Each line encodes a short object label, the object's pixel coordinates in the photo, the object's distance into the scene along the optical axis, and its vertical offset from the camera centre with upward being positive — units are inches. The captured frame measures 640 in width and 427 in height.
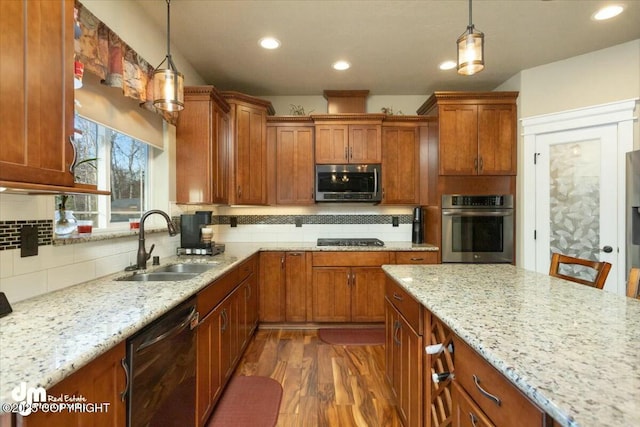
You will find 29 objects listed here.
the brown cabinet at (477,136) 128.7 +32.4
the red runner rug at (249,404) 73.2 -50.2
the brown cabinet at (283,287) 130.7 -31.9
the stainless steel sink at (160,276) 76.3 -16.4
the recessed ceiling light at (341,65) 118.8 +58.5
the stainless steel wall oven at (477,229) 128.0 -7.1
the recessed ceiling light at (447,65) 119.5 +58.9
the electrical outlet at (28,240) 52.1 -4.7
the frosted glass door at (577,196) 109.1 +6.1
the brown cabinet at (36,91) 35.3 +15.5
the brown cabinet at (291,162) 140.6 +23.5
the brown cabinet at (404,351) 56.3 -29.8
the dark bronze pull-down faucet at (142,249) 77.4 -9.5
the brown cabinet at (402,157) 140.4 +25.6
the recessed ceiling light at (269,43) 102.0 +58.2
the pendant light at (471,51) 57.5 +30.8
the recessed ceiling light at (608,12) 87.5 +58.9
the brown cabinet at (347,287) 129.3 -31.8
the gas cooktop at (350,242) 138.7 -13.7
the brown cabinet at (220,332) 66.4 -32.0
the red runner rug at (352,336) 117.9 -50.1
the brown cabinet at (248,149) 126.6 +28.0
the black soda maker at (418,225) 141.3 -6.2
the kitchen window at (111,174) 73.7 +11.0
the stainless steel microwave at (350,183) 137.1 +13.3
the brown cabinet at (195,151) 107.5 +22.0
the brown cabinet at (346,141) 138.6 +32.6
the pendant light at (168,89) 65.9 +27.1
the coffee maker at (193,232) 107.7 -6.8
